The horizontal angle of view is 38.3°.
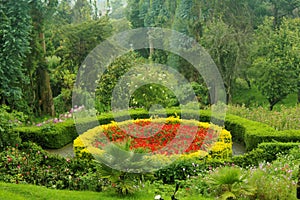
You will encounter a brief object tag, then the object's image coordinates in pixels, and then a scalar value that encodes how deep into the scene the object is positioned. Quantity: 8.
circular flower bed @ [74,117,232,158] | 10.00
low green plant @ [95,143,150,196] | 7.15
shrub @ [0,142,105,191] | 8.24
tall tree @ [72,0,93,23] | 24.41
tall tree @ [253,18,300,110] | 20.00
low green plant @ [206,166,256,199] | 6.59
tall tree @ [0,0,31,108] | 15.16
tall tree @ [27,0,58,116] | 16.33
